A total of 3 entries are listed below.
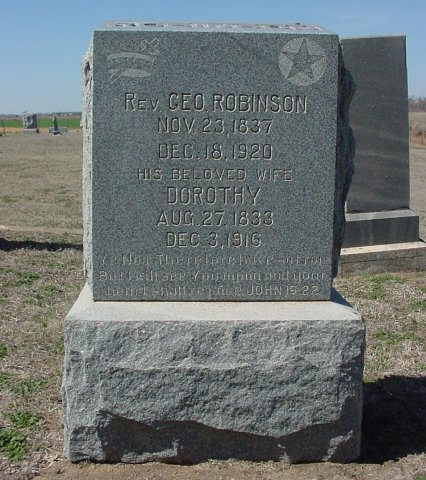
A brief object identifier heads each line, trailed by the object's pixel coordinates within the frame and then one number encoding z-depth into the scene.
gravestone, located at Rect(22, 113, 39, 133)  47.48
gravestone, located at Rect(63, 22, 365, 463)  3.45
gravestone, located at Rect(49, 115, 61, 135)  43.75
